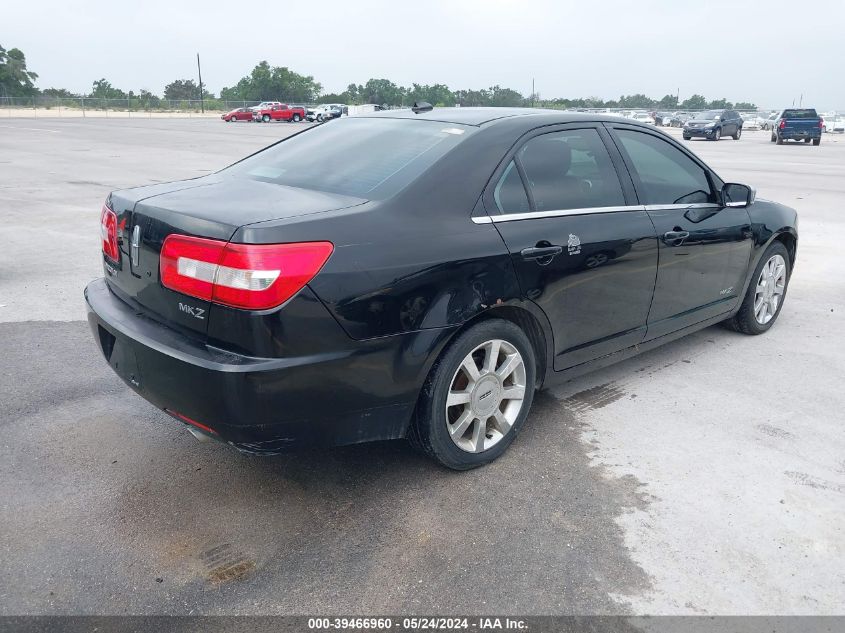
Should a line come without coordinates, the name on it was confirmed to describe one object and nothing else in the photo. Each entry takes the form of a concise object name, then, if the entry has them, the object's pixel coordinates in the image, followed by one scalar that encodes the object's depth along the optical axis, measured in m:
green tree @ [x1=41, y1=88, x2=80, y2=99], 77.46
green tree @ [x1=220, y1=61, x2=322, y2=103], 83.69
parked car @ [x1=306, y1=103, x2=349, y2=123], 51.31
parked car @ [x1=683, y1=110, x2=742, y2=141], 34.75
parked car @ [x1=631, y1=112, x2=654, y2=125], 49.22
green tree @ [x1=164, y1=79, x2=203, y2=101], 88.56
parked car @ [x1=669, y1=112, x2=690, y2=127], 52.65
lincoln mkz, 2.62
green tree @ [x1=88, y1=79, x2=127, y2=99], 83.37
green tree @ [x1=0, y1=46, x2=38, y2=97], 74.56
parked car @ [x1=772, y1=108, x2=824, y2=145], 33.03
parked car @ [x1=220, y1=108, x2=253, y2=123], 51.22
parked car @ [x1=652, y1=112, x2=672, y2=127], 54.43
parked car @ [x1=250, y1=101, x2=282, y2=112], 51.72
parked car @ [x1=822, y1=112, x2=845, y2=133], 55.12
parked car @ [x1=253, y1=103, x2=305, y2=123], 52.16
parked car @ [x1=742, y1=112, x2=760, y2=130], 54.97
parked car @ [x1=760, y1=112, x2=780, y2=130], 53.01
